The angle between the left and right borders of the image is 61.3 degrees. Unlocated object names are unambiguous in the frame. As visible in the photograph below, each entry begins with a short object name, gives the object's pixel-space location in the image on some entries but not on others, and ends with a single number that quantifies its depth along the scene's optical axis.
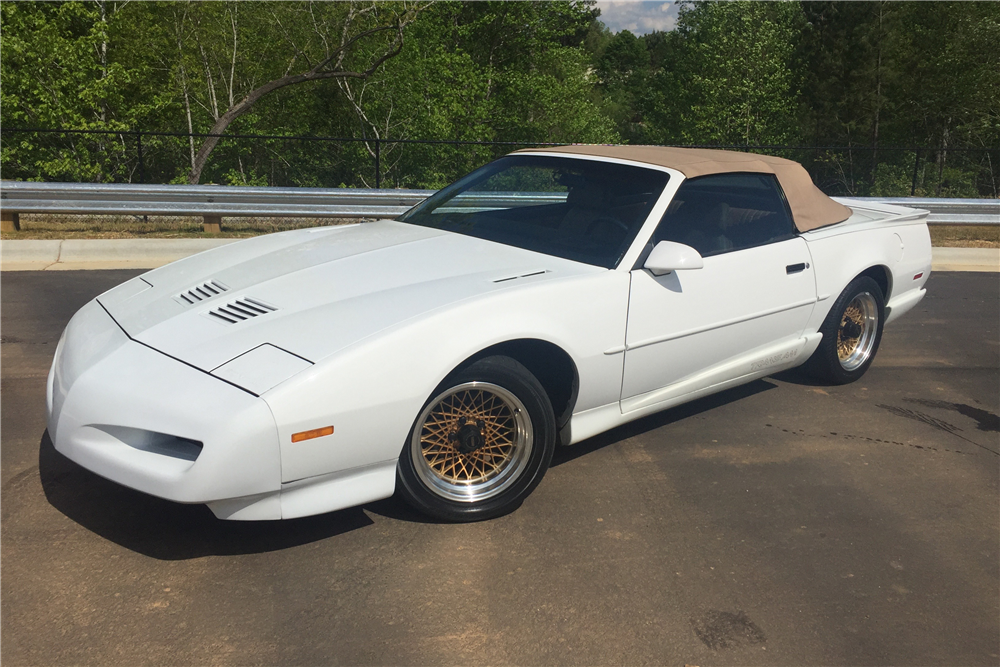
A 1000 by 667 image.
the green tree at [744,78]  39.66
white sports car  2.91
